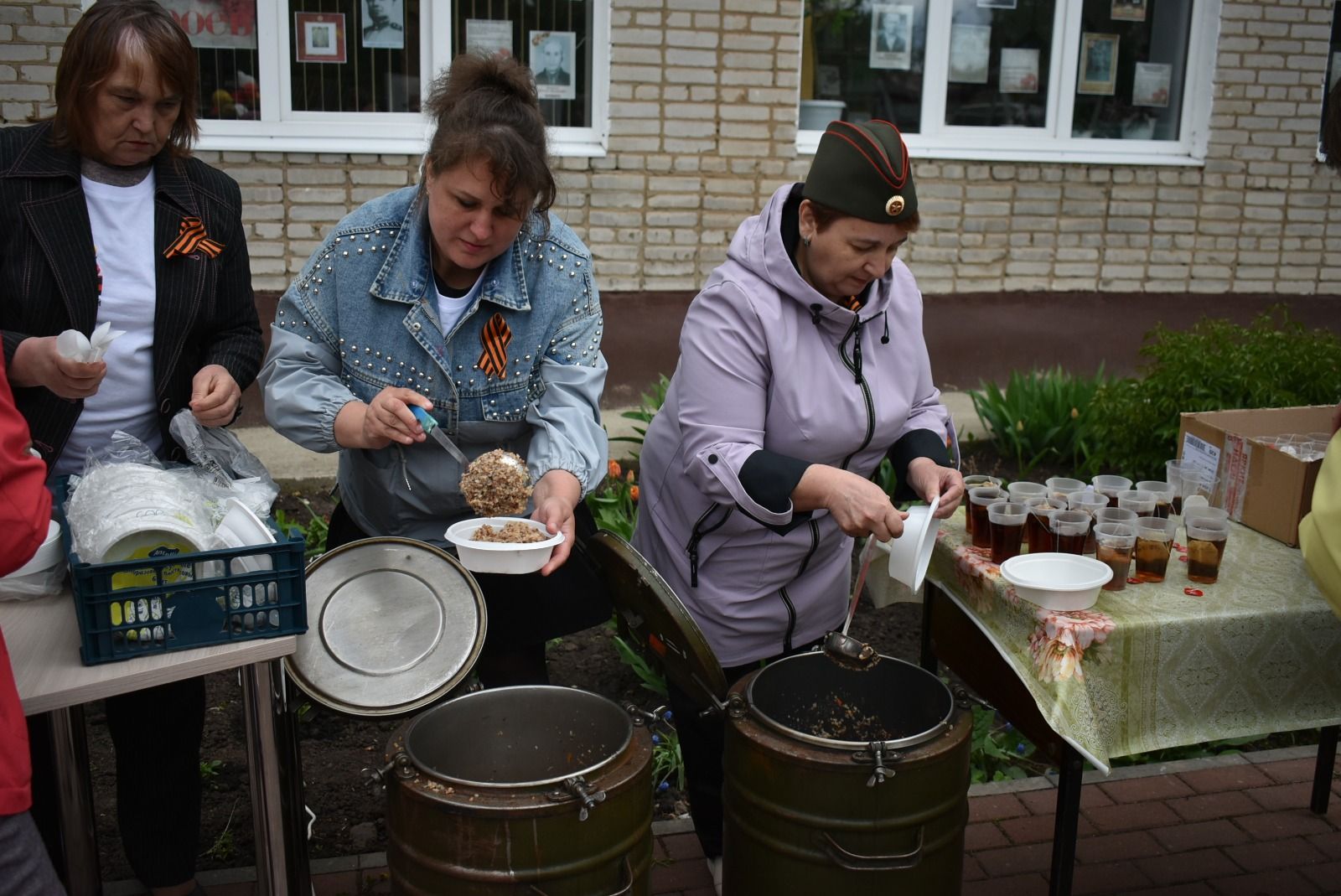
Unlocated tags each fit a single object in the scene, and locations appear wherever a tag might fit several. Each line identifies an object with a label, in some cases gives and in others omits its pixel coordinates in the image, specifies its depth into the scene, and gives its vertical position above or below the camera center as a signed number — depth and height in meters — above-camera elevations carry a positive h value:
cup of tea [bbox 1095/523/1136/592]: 2.72 -0.84
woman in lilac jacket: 2.61 -0.60
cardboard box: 3.00 -0.75
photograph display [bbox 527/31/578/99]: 6.86 +0.41
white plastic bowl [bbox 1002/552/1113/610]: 2.56 -0.89
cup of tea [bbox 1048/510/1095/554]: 2.80 -0.83
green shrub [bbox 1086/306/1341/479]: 5.23 -0.94
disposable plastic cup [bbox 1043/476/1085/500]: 3.04 -0.81
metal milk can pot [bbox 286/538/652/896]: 2.15 -1.12
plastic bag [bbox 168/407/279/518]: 2.55 -0.69
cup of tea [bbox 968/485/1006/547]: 2.94 -0.83
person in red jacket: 1.74 -0.78
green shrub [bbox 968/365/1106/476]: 6.08 -1.29
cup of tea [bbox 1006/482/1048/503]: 2.98 -0.80
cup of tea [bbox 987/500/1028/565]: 2.83 -0.84
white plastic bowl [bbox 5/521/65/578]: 2.34 -0.80
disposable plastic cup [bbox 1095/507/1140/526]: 2.83 -0.81
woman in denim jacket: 2.56 -0.45
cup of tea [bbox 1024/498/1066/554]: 2.86 -0.85
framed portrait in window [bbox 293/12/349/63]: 6.54 +0.49
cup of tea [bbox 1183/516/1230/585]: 2.78 -0.86
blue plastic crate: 2.09 -0.80
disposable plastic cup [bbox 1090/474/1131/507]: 3.06 -0.81
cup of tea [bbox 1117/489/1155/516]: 2.98 -0.81
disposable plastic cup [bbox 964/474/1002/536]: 3.00 -0.85
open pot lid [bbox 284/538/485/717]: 2.53 -1.01
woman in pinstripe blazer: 2.57 -0.30
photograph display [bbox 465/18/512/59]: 6.74 +0.55
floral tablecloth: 2.55 -1.04
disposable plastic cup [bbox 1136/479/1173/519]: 3.06 -0.82
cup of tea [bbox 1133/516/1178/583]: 2.78 -0.86
